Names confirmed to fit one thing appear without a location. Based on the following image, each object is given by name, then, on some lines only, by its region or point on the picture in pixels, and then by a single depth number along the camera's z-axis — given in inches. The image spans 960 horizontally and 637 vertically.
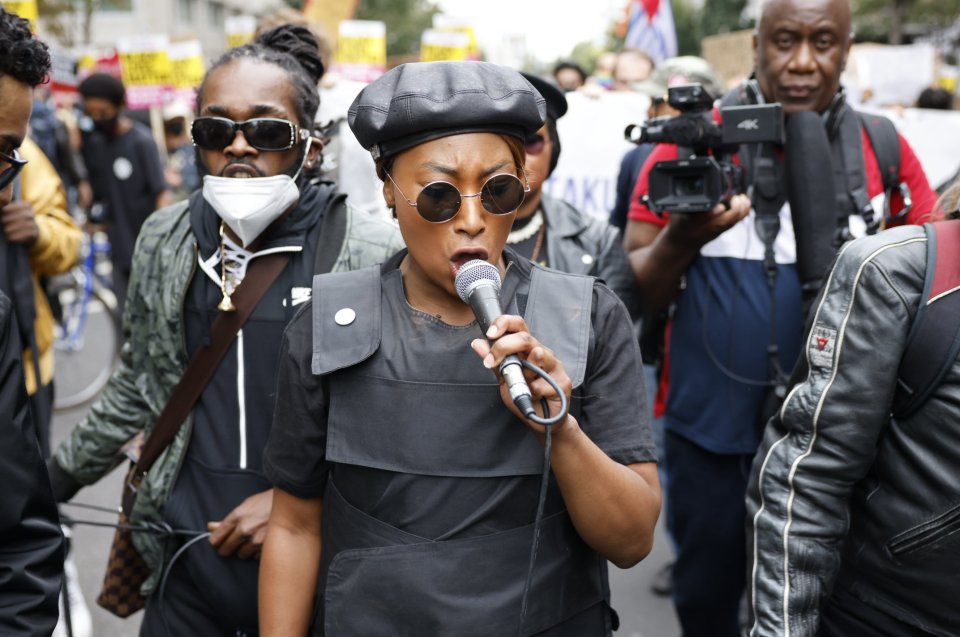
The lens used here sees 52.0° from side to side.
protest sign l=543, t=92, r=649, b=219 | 285.6
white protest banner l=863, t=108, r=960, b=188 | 337.4
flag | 386.6
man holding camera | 121.8
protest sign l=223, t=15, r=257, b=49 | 404.8
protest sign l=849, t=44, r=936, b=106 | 466.3
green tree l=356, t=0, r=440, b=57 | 1489.9
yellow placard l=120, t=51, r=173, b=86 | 470.0
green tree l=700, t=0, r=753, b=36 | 1398.9
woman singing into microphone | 69.0
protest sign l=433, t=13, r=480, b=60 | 432.5
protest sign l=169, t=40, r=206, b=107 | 477.7
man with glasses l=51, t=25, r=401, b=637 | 96.4
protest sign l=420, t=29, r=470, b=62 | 382.9
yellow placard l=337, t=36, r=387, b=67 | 401.4
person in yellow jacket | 149.2
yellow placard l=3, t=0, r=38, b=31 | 278.1
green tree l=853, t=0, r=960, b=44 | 1222.3
